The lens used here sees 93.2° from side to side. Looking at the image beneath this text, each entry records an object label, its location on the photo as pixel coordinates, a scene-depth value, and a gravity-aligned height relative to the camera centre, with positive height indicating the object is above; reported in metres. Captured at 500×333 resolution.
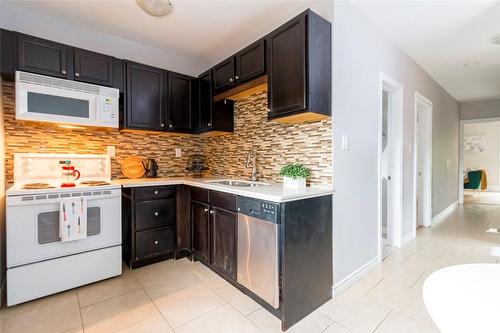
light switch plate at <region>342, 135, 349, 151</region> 2.05 +0.19
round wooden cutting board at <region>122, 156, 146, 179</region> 2.90 -0.03
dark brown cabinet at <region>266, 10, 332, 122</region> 1.78 +0.76
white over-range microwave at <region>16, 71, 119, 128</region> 2.07 +0.61
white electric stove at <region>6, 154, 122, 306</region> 1.84 -0.59
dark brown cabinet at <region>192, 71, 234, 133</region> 2.94 +0.68
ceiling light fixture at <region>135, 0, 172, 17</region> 2.04 +1.41
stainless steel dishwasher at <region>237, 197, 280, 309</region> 1.65 -0.63
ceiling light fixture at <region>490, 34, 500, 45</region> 2.76 +1.49
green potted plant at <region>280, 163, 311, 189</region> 2.02 -0.10
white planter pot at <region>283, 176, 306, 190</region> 2.02 -0.16
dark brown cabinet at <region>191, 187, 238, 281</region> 2.09 -0.64
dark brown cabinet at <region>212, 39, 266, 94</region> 2.17 +0.99
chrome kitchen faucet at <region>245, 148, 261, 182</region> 2.66 +0.04
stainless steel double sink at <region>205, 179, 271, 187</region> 2.53 -0.20
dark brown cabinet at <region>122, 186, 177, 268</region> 2.48 -0.65
